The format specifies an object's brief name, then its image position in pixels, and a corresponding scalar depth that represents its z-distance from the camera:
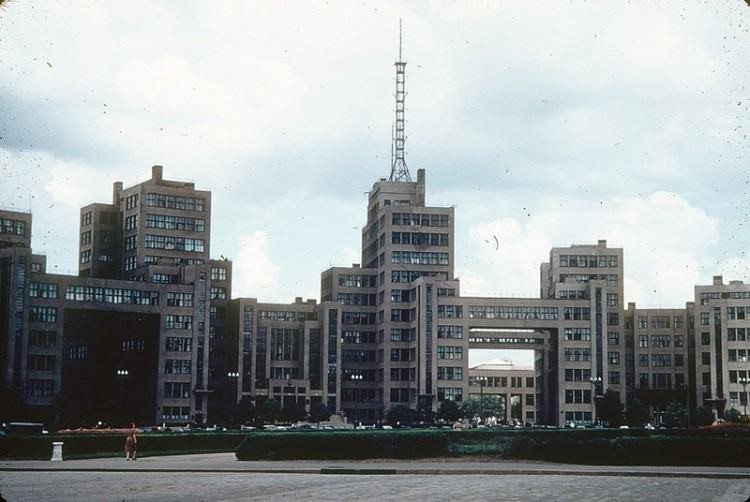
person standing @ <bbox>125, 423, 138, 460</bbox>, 56.84
